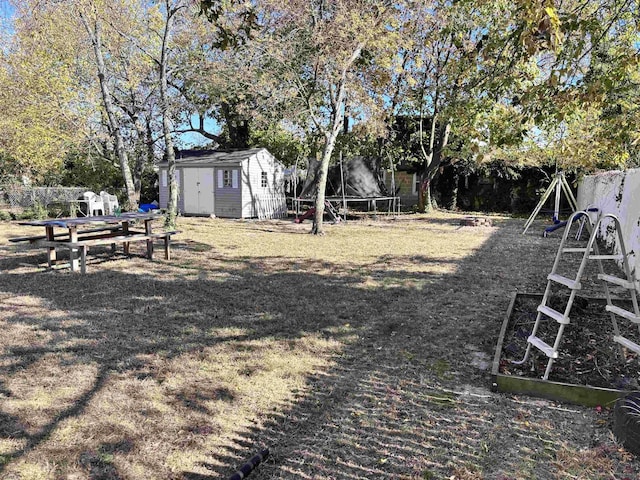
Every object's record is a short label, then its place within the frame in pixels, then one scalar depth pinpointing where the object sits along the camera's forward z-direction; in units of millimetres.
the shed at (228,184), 19062
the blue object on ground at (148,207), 22217
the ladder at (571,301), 3338
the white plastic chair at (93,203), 17094
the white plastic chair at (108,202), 18203
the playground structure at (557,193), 14505
